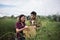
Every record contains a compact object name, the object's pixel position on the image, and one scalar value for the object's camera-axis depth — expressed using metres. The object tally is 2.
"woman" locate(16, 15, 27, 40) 2.01
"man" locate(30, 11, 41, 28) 2.05
